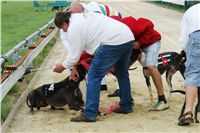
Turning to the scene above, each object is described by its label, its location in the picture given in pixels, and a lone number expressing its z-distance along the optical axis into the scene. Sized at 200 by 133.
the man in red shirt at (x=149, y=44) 12.33
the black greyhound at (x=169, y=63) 13.05
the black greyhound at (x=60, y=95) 12.31
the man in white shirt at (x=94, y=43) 11.20
